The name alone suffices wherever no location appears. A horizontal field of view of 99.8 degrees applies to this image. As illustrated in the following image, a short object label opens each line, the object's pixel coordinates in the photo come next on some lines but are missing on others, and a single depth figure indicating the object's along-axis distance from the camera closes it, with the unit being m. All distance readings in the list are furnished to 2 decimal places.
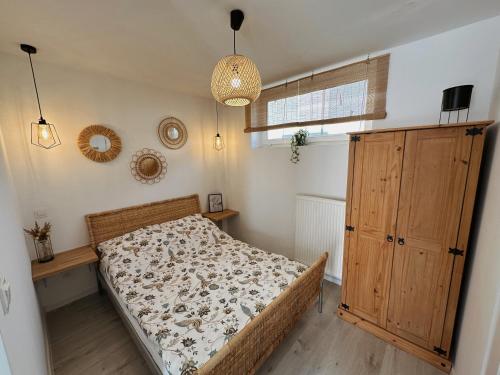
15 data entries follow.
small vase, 1.99
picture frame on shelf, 3.39
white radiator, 2.34
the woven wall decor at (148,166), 2.62
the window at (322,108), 2.12
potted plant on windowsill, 2.50
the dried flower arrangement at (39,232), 1.94
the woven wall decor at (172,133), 2.80
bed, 1.28
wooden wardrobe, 1.40
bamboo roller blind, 1.94
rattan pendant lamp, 1.20
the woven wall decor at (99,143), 2.22
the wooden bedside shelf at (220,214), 3.17
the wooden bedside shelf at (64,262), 1.82
